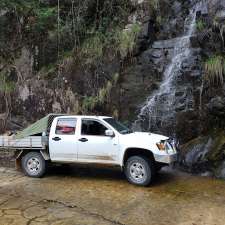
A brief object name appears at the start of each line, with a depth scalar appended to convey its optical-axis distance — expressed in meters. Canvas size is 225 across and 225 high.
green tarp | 7.26
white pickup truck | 6.27
